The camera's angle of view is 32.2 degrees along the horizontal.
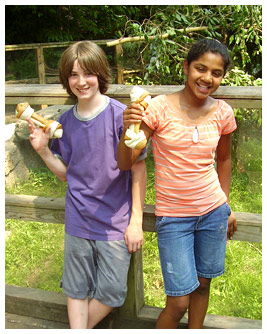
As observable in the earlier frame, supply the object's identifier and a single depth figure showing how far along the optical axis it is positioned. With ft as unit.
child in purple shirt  6.53
